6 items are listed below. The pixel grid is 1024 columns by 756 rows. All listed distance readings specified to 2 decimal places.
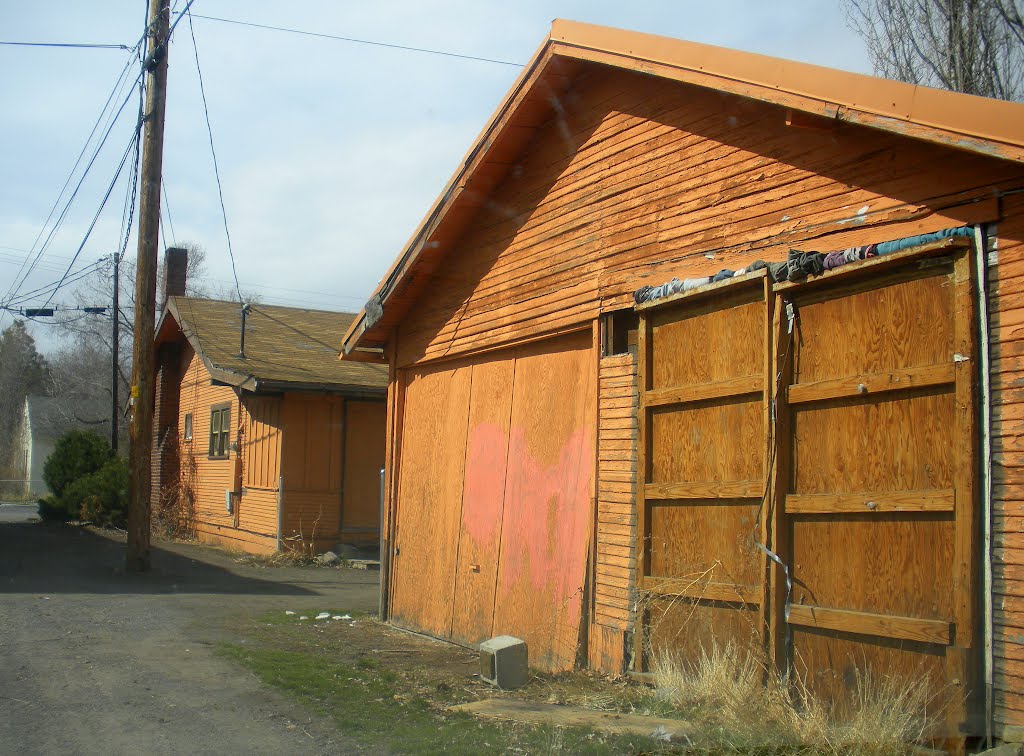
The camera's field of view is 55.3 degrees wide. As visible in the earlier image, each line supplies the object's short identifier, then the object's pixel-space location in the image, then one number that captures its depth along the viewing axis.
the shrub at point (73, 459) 26.31
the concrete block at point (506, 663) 7.62
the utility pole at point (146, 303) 15.17
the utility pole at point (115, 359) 31.27
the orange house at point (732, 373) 5.09
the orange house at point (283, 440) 18.92
